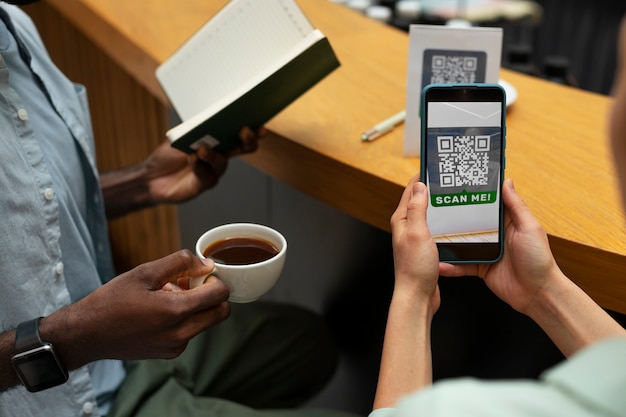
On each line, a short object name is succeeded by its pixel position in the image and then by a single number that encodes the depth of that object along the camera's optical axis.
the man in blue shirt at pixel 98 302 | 0.84
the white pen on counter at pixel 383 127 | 1.09
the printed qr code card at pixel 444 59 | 1.00
